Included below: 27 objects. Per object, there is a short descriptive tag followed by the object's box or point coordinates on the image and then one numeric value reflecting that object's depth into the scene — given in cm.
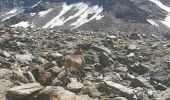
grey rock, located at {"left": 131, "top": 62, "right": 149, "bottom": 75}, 994
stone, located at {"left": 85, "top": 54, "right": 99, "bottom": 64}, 1055
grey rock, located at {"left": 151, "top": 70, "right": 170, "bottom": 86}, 828
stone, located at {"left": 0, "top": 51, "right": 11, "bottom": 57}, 985
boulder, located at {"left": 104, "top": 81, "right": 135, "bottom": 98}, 668
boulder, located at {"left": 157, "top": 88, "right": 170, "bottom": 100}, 664
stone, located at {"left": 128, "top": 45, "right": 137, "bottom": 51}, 1320
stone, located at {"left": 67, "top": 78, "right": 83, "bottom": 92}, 680
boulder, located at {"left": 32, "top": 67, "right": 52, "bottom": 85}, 670
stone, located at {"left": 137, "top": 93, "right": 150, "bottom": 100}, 633
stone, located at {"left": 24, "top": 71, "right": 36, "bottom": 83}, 691
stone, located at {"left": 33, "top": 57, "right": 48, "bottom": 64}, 984
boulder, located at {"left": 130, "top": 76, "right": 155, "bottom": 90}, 766
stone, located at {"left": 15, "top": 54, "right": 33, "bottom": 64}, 994
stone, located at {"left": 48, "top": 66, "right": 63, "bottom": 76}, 699
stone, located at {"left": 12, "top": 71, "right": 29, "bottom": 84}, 697
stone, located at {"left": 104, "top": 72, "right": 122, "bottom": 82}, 823
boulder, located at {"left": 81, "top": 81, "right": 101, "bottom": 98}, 683
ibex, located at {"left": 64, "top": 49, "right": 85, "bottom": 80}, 750
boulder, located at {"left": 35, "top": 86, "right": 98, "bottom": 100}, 529
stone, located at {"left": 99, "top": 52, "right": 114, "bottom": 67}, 1024
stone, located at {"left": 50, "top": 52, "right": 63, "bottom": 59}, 1051
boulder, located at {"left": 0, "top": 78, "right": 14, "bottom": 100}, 624
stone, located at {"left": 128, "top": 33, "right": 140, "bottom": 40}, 1810
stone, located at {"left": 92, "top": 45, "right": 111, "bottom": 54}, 1254
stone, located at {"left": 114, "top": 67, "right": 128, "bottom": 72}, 964
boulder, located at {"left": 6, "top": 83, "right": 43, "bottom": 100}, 568
